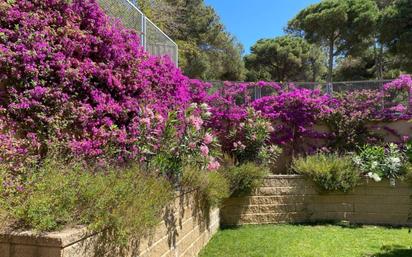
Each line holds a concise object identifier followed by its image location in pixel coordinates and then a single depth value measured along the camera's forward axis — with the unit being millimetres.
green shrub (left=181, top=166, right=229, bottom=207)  5680
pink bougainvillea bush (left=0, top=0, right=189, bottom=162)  4594
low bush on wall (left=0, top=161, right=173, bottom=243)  2943
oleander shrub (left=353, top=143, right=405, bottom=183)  8539
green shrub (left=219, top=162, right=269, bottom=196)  7977
